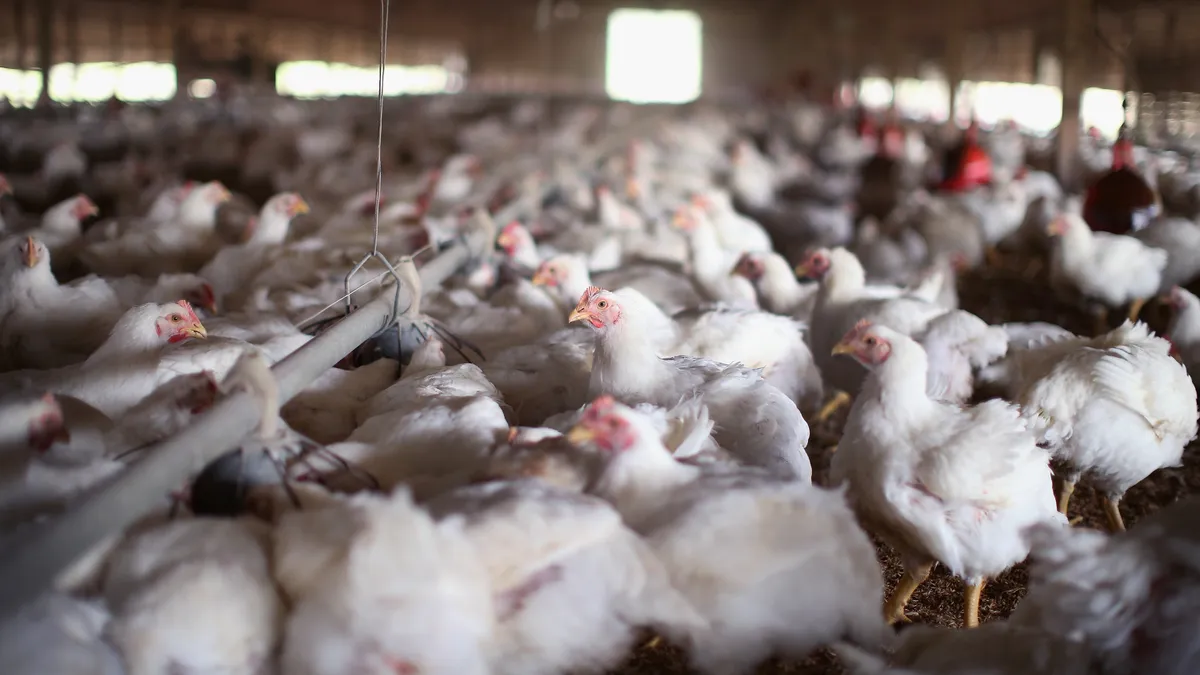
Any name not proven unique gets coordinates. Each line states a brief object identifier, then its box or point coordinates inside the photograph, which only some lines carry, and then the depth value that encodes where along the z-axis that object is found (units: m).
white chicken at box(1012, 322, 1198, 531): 3.37
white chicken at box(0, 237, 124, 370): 4.11
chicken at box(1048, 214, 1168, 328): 5.67
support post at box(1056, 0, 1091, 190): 9.42
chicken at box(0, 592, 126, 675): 1.72
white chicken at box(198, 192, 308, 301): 5.20
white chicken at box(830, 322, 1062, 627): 2.75
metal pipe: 1.71
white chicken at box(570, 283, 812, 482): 2.90
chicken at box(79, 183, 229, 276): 5.48
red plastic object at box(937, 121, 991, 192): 9.51
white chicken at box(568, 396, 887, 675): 2.15
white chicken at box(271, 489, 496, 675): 1.89
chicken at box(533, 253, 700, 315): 4.71
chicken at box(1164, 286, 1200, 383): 4.48
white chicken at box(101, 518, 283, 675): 1.91
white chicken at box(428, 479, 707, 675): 2.05
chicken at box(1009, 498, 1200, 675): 2.13
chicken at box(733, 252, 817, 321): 5.26
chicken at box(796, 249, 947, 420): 4.40
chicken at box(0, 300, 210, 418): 3.05
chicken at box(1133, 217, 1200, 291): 5.66
